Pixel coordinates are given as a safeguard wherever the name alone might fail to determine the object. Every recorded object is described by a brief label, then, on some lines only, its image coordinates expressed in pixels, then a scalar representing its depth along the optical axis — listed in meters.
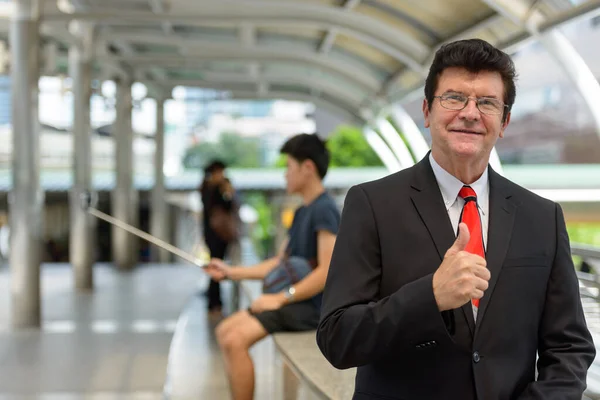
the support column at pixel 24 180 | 9.00
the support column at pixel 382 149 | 21.58
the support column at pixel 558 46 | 7.16
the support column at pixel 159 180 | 19.50
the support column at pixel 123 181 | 16.34
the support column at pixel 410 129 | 16.63
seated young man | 4.31
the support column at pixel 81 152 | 12.27
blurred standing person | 9.91
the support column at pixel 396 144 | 19.34
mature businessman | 1.76
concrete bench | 3.23
